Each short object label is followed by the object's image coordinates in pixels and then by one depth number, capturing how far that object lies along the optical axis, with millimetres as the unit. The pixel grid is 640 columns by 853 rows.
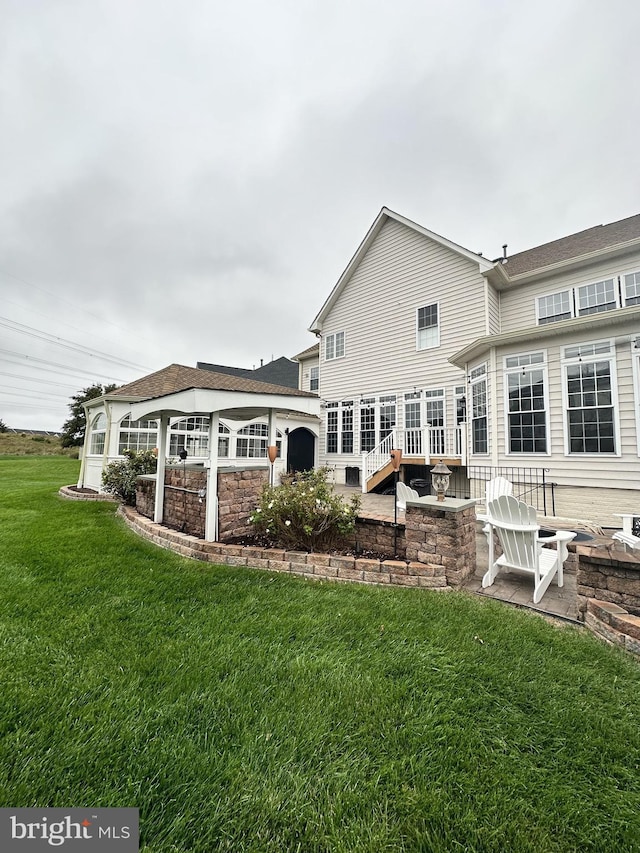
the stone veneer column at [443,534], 4047
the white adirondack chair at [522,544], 3840
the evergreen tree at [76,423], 28500
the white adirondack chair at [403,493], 5584
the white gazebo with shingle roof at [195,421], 5129
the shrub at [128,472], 8984
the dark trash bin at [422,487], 9903
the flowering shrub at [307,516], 4703
